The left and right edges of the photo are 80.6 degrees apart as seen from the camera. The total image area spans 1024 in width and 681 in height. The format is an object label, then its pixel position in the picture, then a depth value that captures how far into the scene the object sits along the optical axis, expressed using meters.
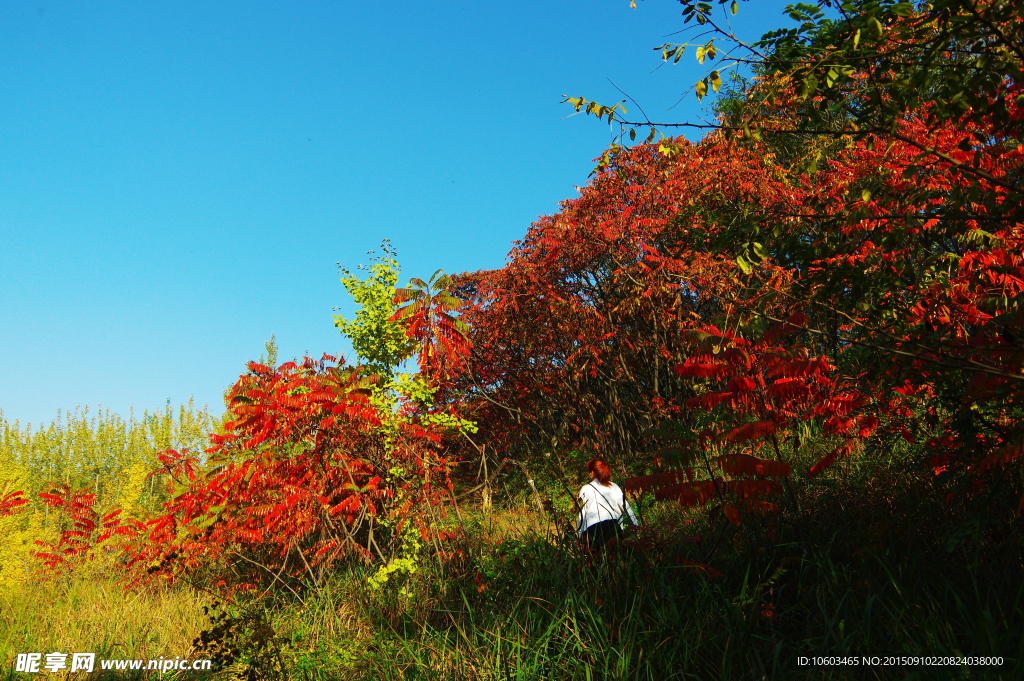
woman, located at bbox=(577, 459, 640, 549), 6.19
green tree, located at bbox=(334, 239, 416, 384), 8.23
